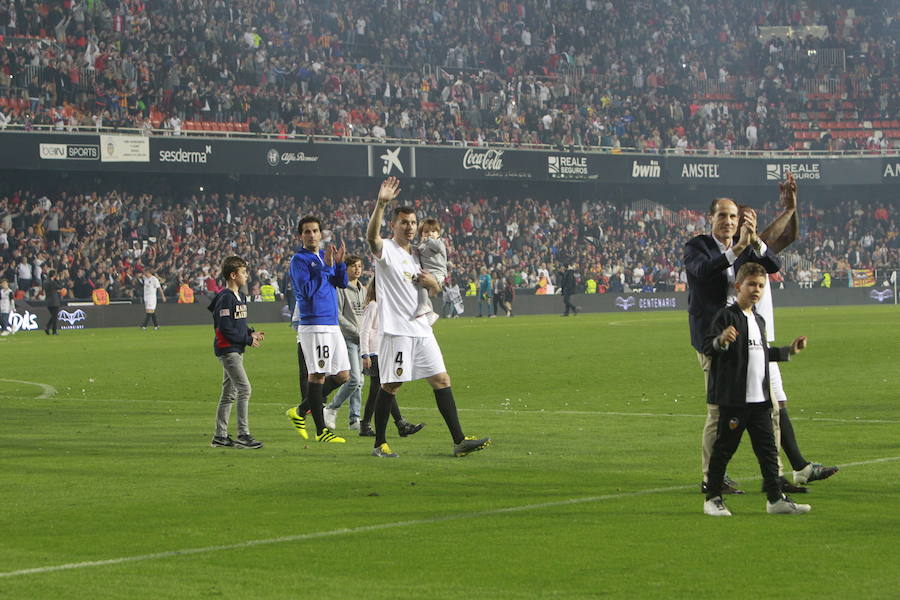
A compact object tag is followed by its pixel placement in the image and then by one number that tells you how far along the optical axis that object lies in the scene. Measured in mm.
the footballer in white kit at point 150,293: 44812
